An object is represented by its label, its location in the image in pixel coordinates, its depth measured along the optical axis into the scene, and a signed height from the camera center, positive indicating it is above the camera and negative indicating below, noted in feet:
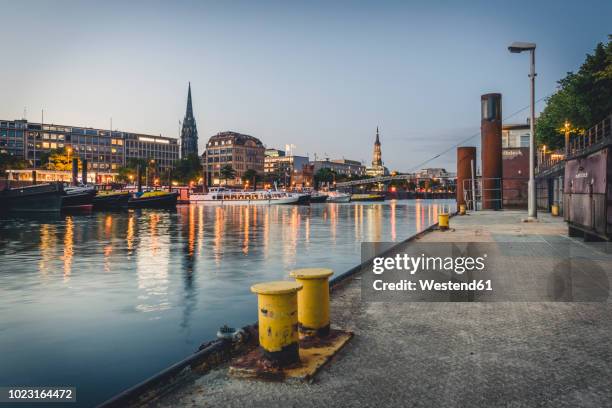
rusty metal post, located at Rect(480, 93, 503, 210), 141.79 +15.63
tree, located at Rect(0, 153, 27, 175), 378.51 +29.14
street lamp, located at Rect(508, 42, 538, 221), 82.23 +19.10
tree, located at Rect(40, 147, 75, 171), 445.37 +35.38
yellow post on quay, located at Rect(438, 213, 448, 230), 77.05 -4.79
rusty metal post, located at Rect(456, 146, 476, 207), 152.46 +10.61
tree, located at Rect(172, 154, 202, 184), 542.16 +31.18
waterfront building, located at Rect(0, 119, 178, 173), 546.26 +69.56
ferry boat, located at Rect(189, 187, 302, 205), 332.19 -1.68
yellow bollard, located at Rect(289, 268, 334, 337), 20.42 -4.87
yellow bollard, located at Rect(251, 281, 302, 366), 16.80 -4.68
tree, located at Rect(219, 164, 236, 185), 596.74 +31.37
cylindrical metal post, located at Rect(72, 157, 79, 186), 250.90 +13.60
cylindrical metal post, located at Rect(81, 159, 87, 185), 243.07 +15.65
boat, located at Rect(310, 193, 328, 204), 428.97 -2.63
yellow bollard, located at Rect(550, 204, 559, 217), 113.50 -4.24
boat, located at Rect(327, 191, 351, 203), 450.71 -2.83
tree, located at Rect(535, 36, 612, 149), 110.73 +25.53
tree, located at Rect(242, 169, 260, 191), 614.99 +26.54
